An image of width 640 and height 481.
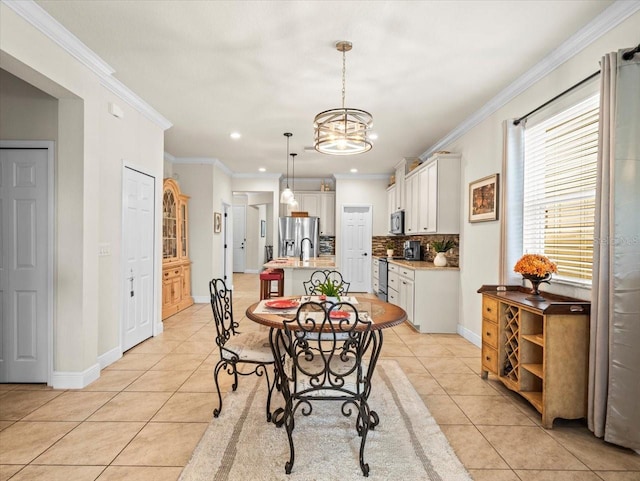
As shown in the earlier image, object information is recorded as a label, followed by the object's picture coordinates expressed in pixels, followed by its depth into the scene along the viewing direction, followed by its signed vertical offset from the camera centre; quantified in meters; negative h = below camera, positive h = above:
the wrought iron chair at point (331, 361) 2.13 -0.80
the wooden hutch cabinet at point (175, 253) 5.89 -0.34
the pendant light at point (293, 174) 6.43 +1.30
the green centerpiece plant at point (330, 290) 2.91 -0.42
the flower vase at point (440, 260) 5.32 -0.35
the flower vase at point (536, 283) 2.89 -0.35
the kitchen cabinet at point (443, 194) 5.15 +0.55
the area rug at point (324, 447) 2.04 -1.26
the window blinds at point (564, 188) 2.84 +0.39
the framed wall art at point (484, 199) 4.05 +0.40
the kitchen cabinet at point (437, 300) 5.07 -0.85
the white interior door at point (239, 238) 12.89 -0.18
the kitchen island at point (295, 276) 5.18 -0.58
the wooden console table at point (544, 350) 2.57 -0.82
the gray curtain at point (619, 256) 2.23 -0.11
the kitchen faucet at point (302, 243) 8.43 -0.22
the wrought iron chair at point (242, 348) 2.62 -0.81
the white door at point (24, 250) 3.19 -0.16
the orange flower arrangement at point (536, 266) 2.84 -0.22
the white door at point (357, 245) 8.58 -0.25
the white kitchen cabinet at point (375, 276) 7.61 -0.85
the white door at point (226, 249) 8.34 -0.36
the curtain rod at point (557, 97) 2.63 +1.07
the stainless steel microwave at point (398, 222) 6.93 +0.22
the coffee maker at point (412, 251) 6.61 -0.28
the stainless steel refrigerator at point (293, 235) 8.55 -0.04
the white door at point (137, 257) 4.06 -0.28
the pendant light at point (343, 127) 2.88 +0.80
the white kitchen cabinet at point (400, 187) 7.00 +0.88
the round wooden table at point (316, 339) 2.14 -0.65
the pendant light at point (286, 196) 6.27 +0.59
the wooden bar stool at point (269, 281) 5.89 -0.74
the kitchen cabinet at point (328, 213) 8.92 +0.47
